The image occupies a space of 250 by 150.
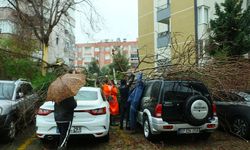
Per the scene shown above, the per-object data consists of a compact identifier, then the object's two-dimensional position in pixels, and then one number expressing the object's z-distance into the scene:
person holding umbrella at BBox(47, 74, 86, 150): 4.07
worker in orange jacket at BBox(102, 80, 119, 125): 6.73
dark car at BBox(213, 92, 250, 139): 5.30
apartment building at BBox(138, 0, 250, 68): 16.29
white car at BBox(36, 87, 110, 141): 4.76
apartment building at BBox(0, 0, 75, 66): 13.77
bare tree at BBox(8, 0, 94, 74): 12.90
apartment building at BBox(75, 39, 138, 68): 59.94
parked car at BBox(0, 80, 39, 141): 5.14
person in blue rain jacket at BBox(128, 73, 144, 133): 5.90
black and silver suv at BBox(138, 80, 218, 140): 4.81
